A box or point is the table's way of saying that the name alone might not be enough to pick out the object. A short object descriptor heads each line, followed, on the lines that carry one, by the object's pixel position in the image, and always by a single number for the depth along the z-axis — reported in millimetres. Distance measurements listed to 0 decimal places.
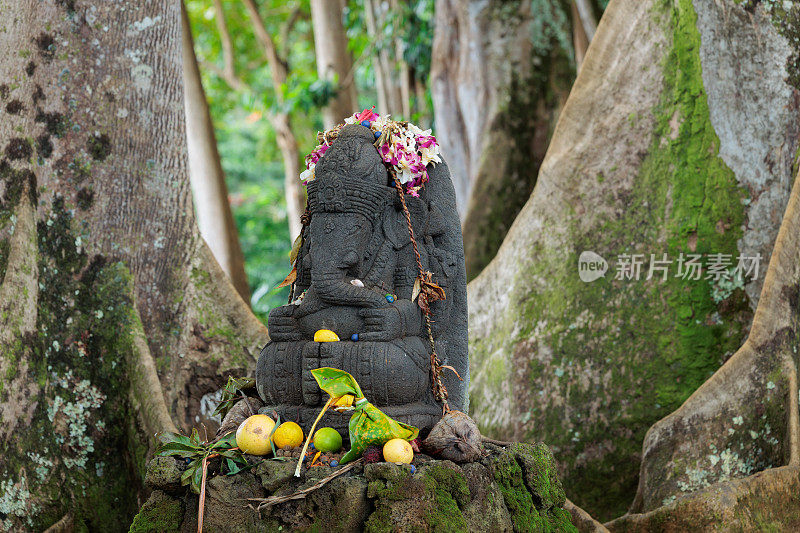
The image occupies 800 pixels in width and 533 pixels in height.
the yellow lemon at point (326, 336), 4121
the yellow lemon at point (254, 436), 3838
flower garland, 4473
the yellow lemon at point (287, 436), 3900
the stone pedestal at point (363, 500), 3521
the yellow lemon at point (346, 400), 3893
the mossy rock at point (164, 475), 3746
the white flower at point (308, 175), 4676
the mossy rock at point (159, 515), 3727
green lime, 3818
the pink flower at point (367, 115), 4602
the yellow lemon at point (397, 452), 3646
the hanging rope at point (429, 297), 4383
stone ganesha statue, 4055
